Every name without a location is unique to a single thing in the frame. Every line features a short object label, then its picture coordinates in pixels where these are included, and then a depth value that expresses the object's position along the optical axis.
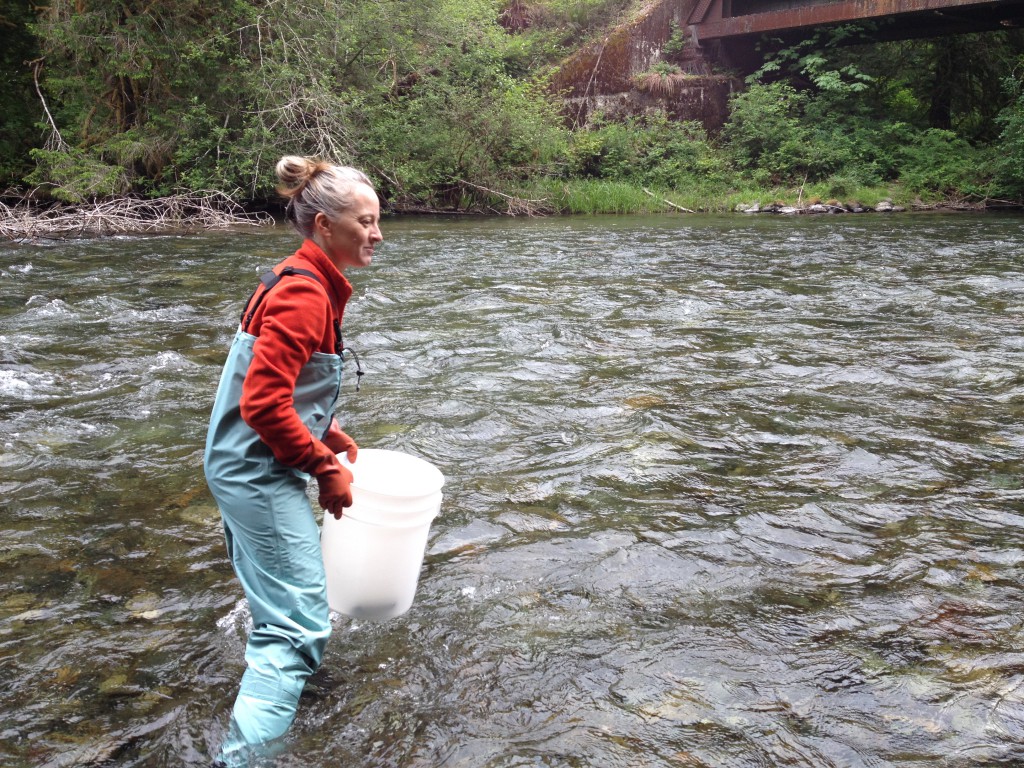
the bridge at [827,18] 21.14
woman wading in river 2.08
